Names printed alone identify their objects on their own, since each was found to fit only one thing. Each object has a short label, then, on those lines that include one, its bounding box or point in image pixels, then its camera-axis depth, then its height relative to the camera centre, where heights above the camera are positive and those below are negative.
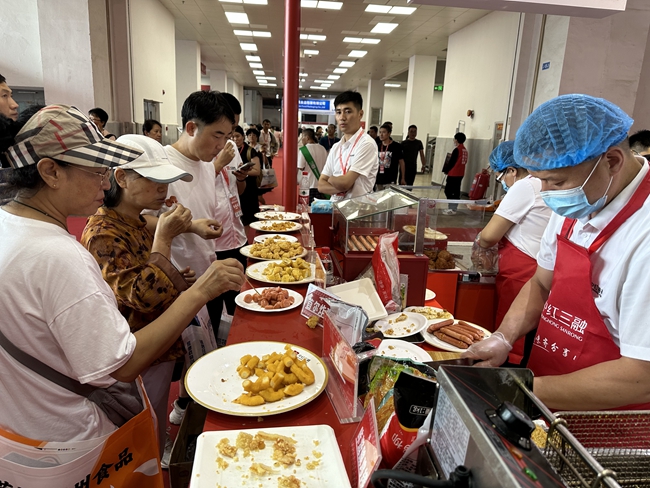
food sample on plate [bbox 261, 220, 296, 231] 3.61 -0.75
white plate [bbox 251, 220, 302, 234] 3.54 -0.75
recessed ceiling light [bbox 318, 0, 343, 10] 9.09 +2.99
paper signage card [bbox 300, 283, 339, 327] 1.72 -0.68
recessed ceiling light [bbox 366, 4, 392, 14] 9.19 +2.99
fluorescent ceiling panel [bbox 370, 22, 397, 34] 10.68 +3.03
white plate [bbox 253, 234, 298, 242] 3.19 -0.76
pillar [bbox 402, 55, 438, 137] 14.10 +1.85
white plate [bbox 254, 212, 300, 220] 4.06 -0.75
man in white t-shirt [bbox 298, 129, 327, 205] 6.79 -0.40
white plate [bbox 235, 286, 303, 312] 1.97 -0.79
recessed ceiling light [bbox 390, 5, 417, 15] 9.25 +2.99
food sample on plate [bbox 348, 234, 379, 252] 2.32 -0.56
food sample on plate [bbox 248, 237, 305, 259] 2.78 -0.75
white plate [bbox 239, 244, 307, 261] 2.75 -0.77
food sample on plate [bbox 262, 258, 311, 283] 2.36 -0.76
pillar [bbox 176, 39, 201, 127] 14.07 +2.21
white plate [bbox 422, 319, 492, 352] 1.73 -0.82
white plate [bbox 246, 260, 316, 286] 2.35 -0.79
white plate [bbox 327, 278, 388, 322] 1.95 -0.74
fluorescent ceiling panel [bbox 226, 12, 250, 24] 10.41 +3.03
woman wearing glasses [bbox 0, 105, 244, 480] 1.07 -0.41
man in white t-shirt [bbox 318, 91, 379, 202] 3.87 -0.14
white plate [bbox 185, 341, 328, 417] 1.23 -0.78
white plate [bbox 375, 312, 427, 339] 1.83 -0.81
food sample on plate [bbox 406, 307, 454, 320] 2.03 -0.81
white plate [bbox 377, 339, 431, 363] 1.58 -0.79
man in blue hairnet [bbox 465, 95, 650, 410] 1.23 -0.33
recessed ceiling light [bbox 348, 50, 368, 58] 14.49 +3.11
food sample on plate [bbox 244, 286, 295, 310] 2.00 -0.78
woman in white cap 1.60 -0.45
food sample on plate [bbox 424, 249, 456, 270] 3.09 -0.83
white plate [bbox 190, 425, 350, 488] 0.99 -0.79
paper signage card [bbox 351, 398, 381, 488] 0.86 -0.67
